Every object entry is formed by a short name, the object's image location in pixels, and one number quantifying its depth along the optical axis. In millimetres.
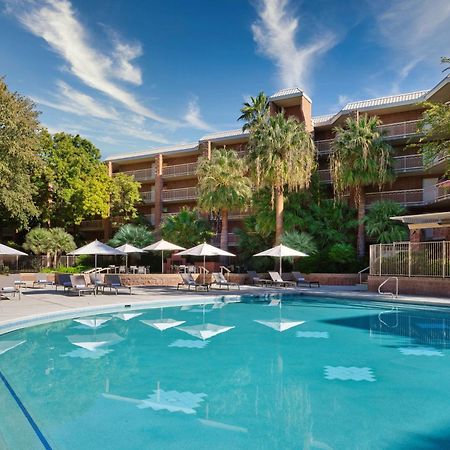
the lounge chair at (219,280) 22184
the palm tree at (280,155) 25859
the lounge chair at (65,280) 19284
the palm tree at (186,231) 30297
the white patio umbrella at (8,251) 18156
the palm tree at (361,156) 26641
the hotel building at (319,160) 29156
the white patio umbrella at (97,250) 20781
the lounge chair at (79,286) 18531
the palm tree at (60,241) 32666
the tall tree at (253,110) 32125
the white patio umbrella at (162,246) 23773
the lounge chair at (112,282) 19828
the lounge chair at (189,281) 22203
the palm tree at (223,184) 28078
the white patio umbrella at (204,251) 22919
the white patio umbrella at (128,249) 24231
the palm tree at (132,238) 32062
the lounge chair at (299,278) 24733
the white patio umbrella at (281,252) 22870
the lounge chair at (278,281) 22947
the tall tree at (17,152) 25609
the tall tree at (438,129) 20625
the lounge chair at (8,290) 15941
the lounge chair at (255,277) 25355
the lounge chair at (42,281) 22302
